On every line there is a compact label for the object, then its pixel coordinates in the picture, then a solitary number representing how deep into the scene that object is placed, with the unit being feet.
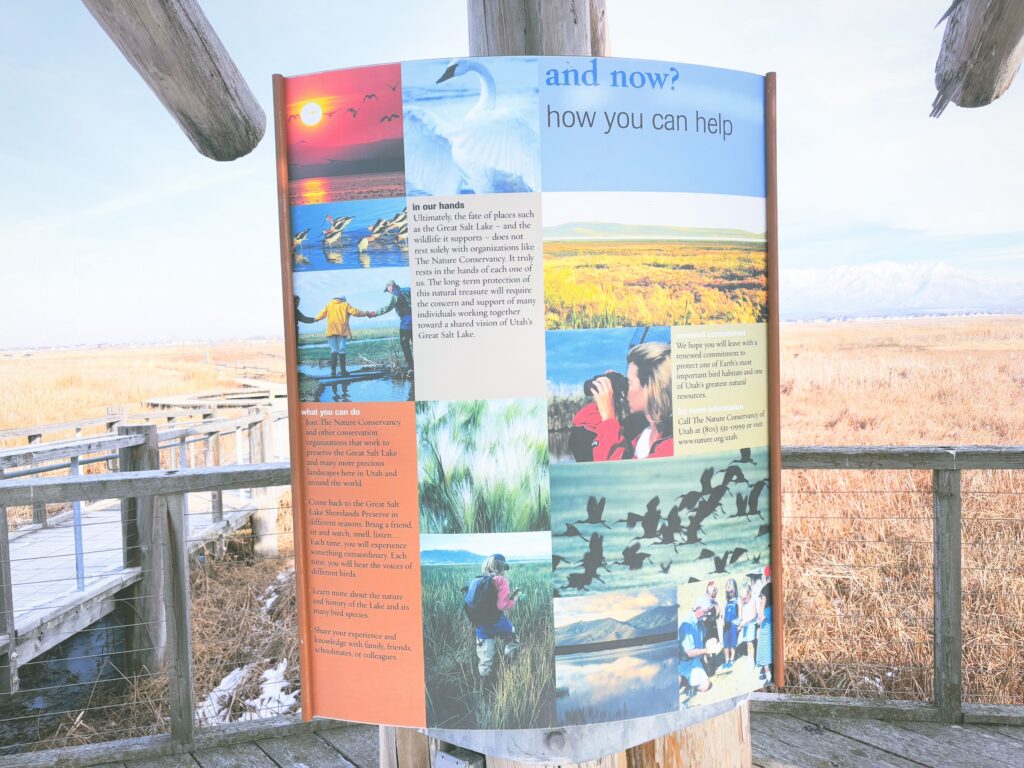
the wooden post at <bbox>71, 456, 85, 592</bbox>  14.47
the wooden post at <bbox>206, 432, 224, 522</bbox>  24.04
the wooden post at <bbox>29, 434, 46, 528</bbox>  22.41
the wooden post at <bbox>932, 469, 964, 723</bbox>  7.61
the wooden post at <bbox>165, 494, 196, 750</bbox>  7.48
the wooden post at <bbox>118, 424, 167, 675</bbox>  16.62
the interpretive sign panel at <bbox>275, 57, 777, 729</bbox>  3.83
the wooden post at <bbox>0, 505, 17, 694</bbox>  12.73
